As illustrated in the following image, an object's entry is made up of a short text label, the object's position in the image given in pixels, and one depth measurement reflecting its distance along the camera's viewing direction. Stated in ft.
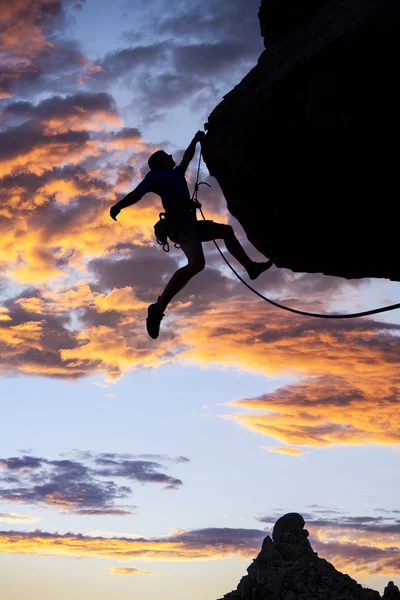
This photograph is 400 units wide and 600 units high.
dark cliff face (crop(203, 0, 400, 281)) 29.07
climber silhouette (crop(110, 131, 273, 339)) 36.88
